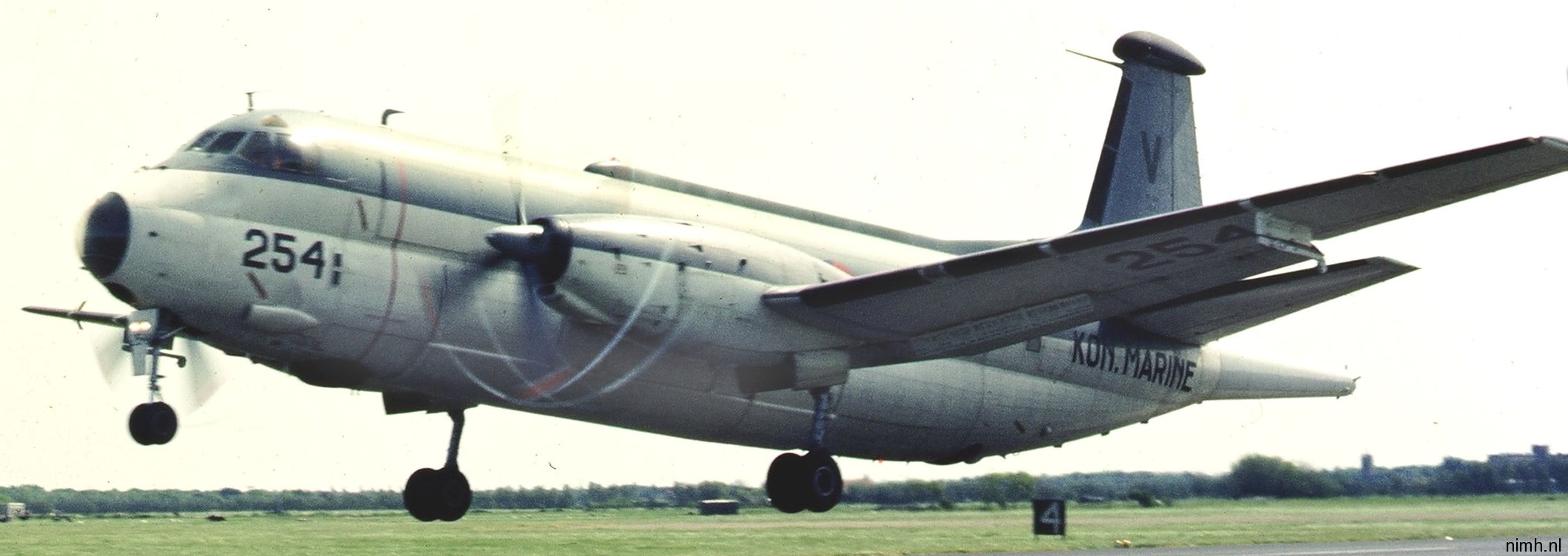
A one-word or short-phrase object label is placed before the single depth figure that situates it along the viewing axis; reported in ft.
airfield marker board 129.59
